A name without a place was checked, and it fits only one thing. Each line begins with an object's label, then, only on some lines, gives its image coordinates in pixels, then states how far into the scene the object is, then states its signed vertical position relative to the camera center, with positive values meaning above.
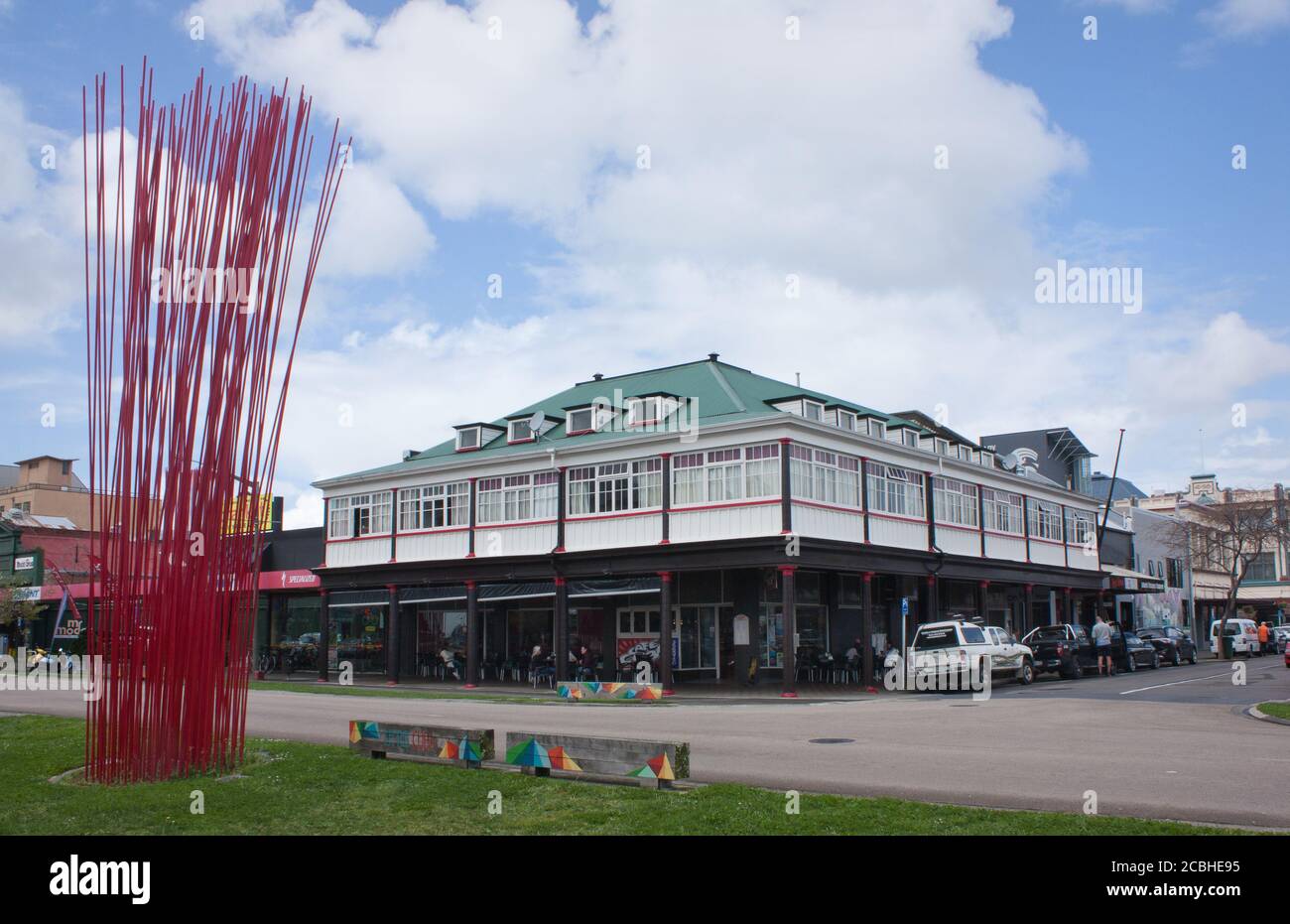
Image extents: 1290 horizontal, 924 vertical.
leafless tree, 57.41 +3.47
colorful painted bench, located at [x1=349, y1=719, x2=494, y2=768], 11.80 -1.66
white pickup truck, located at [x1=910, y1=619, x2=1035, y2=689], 28.70 -1.56
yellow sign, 10.77 +0.83
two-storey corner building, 31.19 +2.07
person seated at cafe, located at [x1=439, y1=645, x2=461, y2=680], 38.31 -2.29
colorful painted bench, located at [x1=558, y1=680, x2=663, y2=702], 26.80 -2.42
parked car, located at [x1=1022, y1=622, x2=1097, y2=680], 33.00 -1.75
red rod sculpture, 10.34 +1.60
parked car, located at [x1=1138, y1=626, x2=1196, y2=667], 42.19 -2.01
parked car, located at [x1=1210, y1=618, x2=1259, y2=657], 52.25 -2.14
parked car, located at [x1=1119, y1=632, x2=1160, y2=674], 37.44 -2.20
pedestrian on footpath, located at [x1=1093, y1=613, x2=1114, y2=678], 35.00 -1.63
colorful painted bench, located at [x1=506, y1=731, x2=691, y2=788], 10.21 -1.59
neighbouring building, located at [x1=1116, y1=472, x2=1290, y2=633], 76.56 +1.24
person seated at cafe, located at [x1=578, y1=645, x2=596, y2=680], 35.09 -2.27
